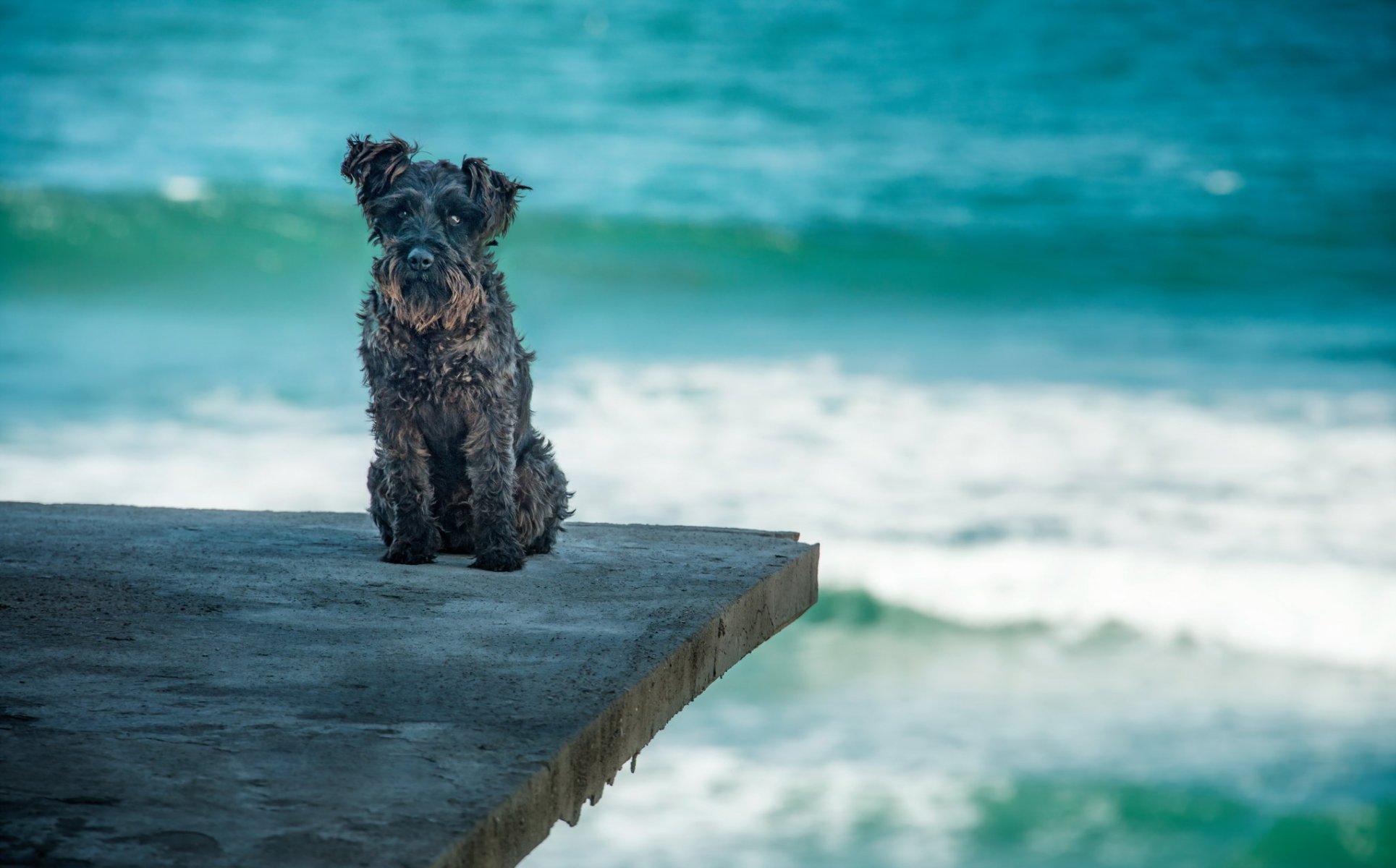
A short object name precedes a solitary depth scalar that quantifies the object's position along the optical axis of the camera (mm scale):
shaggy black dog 9820
